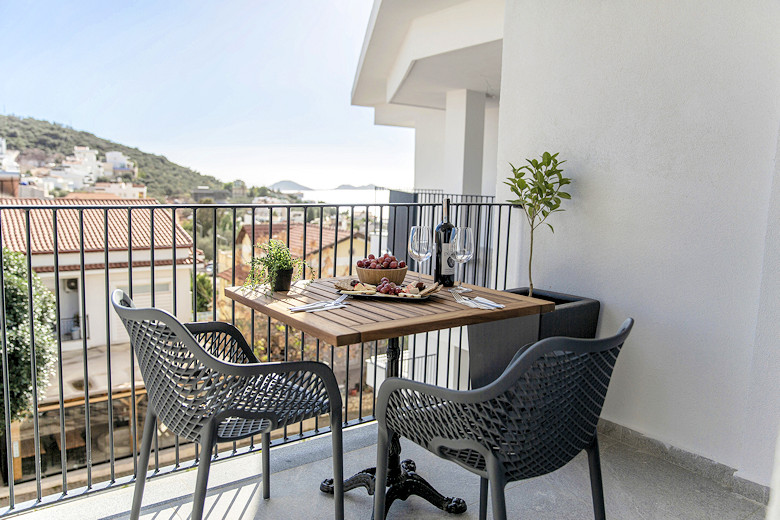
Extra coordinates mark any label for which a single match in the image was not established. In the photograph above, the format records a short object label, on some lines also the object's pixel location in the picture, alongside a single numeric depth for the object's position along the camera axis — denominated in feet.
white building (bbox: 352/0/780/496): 7.75
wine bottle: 7.33
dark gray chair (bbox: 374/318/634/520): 4.62
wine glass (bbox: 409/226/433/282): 7.29
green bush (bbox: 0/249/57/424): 33.40
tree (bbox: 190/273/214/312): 74.90
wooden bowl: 7.13
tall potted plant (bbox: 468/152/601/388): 9.34
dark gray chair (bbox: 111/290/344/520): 5.06
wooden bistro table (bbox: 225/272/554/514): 5.35
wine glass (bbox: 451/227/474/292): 7.27
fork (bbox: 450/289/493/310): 6.44
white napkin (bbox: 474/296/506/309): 6.48
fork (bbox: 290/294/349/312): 6.01
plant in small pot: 6.80
